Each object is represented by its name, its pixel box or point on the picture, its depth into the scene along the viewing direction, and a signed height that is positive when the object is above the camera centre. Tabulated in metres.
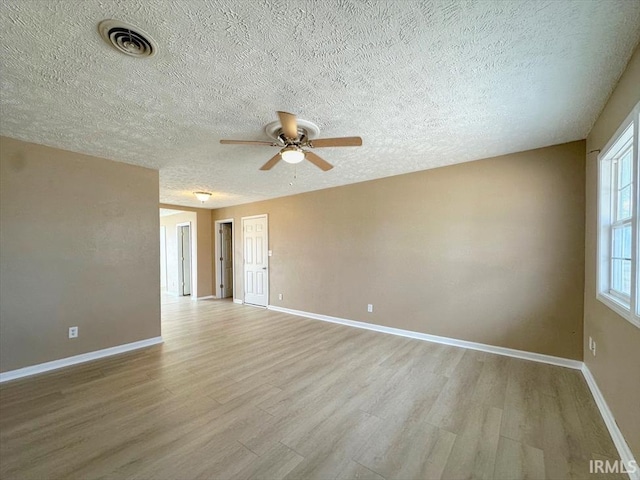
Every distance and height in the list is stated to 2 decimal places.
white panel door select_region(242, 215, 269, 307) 6.00 -0.56
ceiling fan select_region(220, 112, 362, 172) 1.94 +0.77
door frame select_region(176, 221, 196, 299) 7.00 -0.79
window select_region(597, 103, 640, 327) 1.53 +0.08
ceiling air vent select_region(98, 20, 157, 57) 1.30 +1.05
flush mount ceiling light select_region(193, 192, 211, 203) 4.93 +0.79
